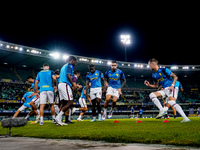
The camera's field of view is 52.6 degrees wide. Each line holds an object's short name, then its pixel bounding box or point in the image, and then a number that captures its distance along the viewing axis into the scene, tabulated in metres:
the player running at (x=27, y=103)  10.40
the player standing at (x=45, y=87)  7.42
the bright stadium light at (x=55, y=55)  34.22
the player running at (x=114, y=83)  9.73
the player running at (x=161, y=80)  7.16
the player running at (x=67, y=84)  6.60
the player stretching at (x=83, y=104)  11.85
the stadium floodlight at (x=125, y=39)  44.50
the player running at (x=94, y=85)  9.45
